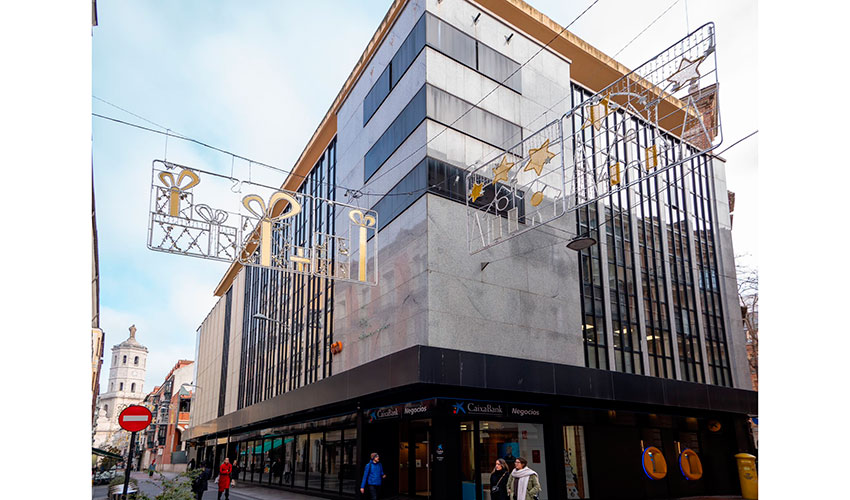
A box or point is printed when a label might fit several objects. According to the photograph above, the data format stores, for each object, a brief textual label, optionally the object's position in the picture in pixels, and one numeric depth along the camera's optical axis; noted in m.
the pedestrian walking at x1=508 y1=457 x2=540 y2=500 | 10.88
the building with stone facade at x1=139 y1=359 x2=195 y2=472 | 75.12
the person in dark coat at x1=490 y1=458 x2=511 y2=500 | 11.98
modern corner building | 16.84
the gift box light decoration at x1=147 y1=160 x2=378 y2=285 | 11.57
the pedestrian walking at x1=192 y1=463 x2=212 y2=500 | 18.02
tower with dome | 138.62
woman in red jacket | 20.03
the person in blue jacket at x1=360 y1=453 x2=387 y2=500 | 14.13
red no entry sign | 10.81
